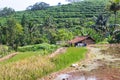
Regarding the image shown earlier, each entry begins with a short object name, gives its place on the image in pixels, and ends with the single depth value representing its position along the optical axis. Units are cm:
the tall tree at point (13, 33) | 2805
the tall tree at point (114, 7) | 2439
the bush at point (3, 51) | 1944
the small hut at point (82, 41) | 2453
